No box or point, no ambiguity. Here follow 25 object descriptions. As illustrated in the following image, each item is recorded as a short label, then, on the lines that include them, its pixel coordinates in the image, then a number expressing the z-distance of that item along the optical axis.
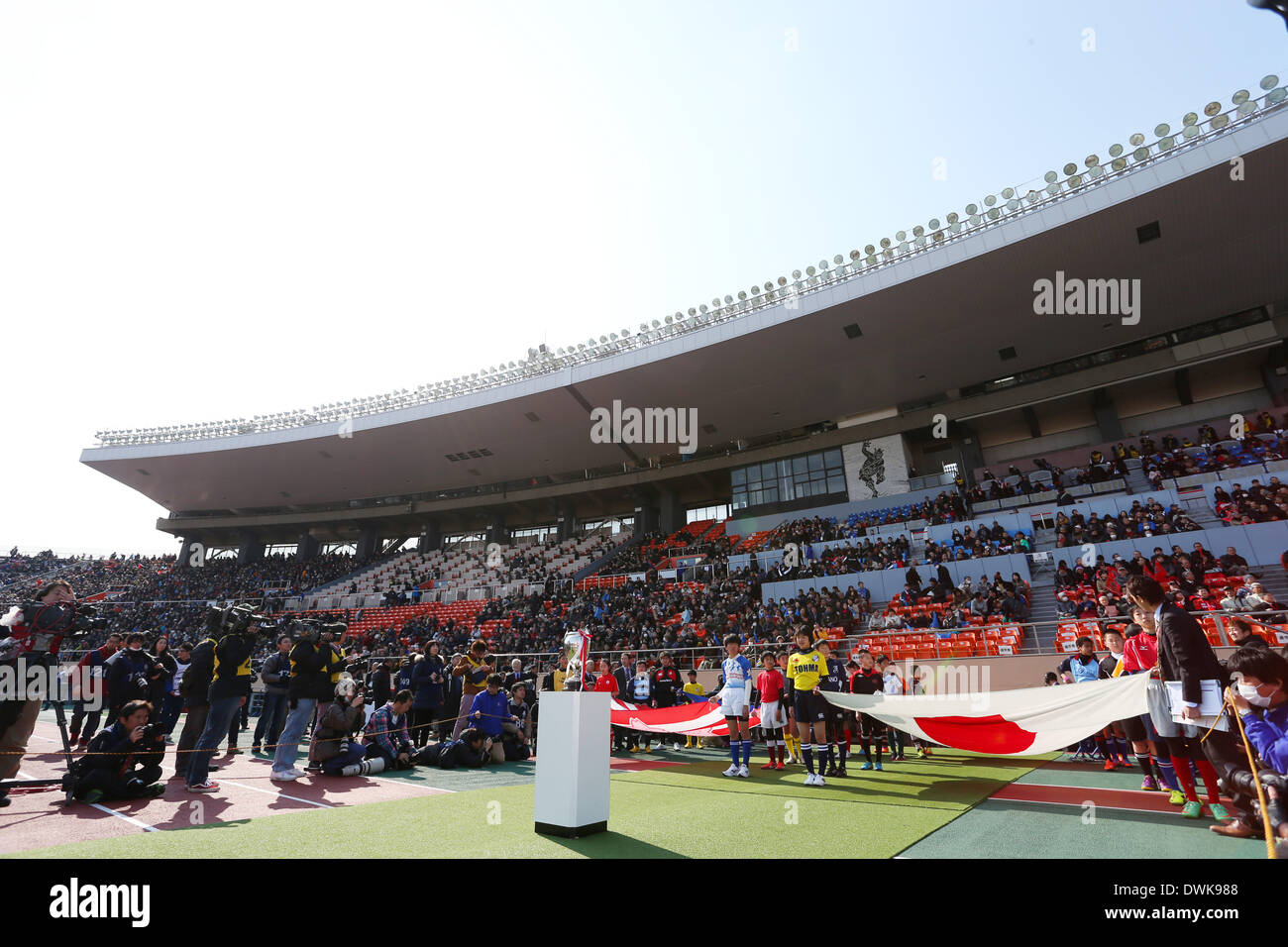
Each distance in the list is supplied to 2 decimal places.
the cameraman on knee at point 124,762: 5.89
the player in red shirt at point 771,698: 8.55
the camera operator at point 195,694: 6.82
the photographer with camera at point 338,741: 7.74
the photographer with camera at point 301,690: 7.32
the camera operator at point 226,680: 6.54
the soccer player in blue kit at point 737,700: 8.02
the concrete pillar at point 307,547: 46.28
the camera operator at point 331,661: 7.53
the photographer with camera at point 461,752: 8.62
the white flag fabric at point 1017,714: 5.69
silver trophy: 5.19
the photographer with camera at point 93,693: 9.06
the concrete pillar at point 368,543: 44.41
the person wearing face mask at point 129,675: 7.41
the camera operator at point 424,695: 9.90
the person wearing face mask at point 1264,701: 3.41
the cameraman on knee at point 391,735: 8.34
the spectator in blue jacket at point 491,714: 9.16
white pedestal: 4.35
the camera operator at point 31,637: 5.38
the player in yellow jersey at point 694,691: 12.55
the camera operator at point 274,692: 8.19
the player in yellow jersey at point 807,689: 7.38
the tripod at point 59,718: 5.68
